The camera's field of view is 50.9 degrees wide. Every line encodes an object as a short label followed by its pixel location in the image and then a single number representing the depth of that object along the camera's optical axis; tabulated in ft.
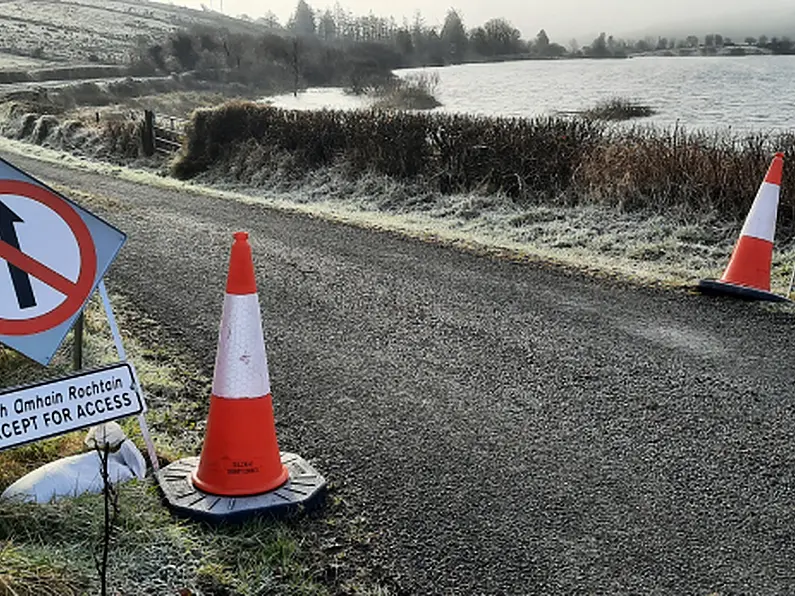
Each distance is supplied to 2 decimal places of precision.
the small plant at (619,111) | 87.35
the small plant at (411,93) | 127.24
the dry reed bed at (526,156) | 33.99
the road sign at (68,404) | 10.20
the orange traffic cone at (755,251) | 23.35
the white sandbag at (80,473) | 10.82
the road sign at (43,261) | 10.63
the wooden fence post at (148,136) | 70.38
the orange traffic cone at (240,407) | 11.53
